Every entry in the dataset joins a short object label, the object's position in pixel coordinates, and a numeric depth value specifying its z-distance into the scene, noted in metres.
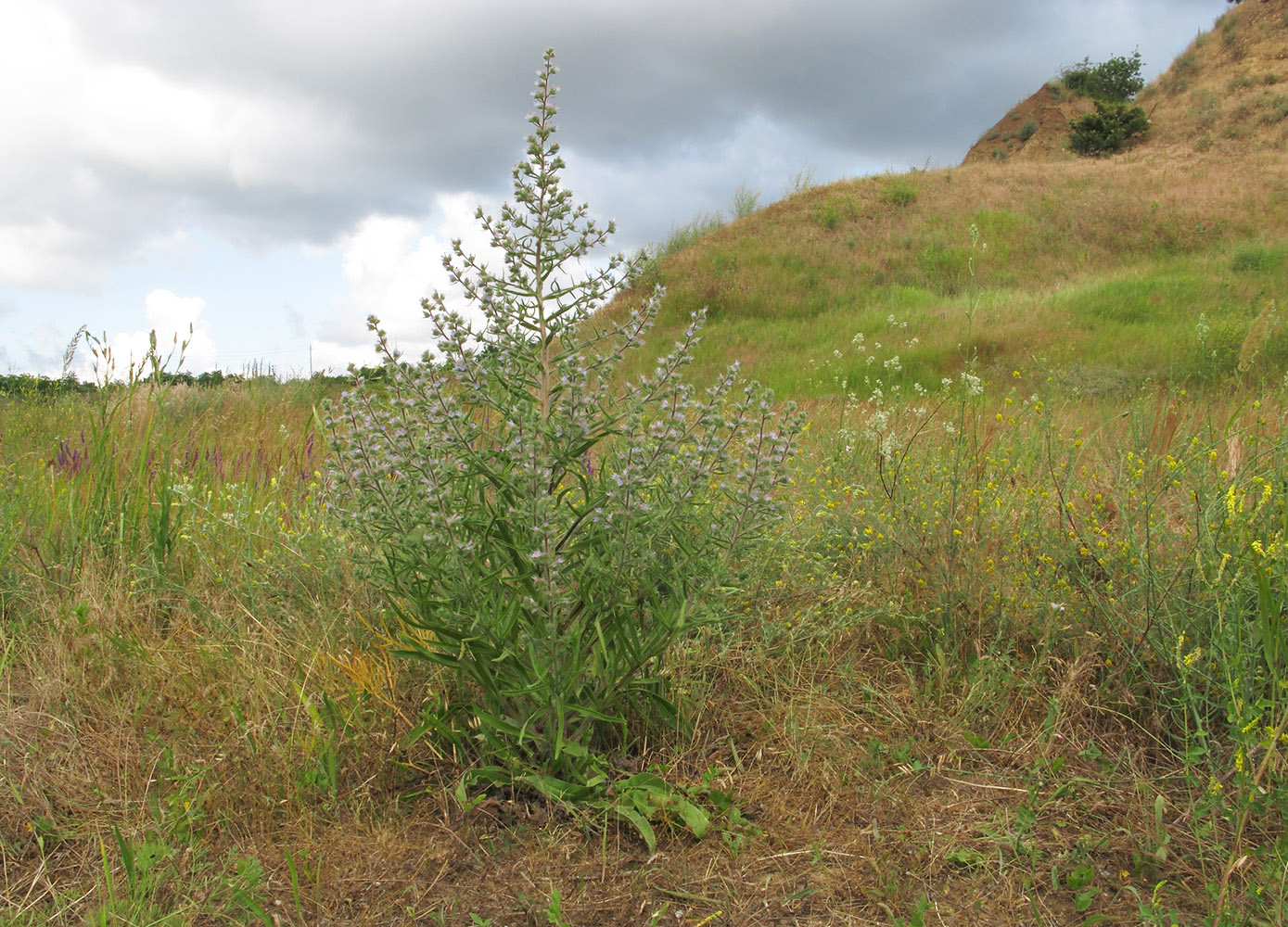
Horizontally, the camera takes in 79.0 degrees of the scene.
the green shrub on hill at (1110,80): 34.84
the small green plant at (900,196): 18.81
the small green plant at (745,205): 22.87
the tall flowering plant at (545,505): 1.99
